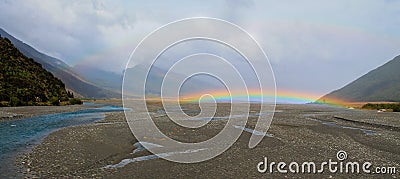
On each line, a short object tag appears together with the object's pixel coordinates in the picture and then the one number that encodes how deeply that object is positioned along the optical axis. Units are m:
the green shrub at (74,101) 102.56
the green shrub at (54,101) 84.05
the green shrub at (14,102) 66.40
